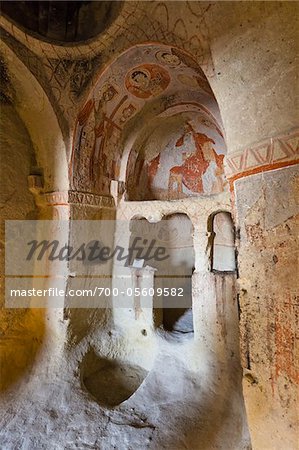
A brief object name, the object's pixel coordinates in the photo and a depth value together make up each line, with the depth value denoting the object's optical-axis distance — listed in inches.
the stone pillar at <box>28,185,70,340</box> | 165.9
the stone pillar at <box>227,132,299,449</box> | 74.9
